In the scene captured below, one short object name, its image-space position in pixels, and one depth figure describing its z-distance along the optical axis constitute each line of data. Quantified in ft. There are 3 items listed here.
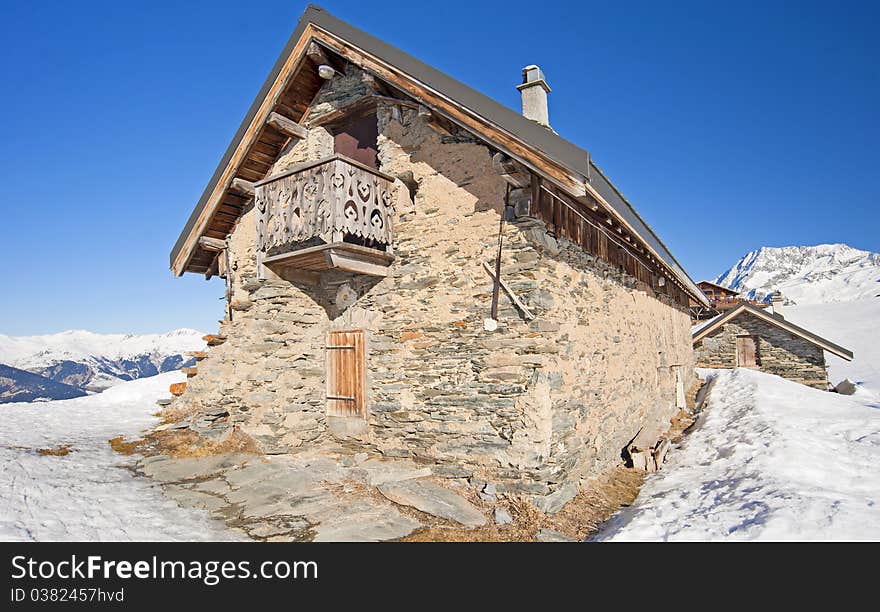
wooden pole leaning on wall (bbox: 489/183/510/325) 23.56
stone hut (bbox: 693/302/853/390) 69.31
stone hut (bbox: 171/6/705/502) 22.70
